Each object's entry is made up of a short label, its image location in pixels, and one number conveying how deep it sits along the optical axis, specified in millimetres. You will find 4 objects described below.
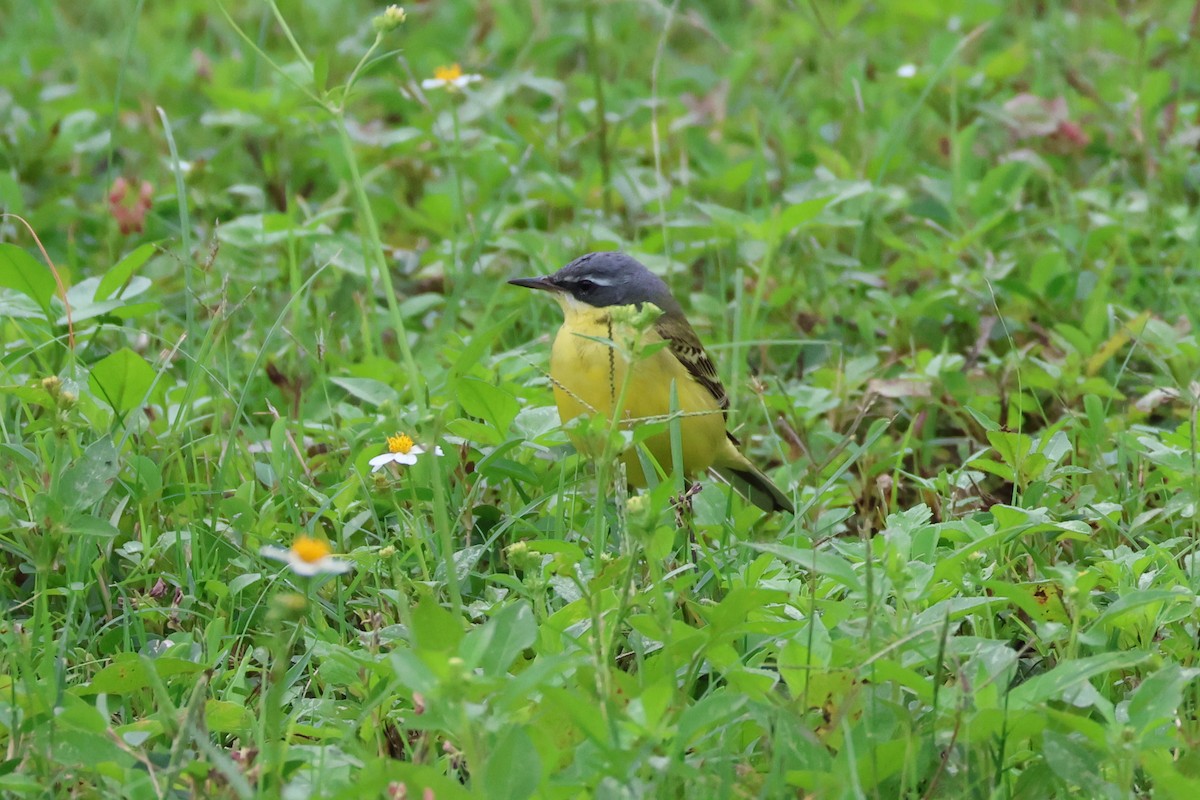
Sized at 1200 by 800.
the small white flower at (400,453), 7139
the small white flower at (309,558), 4961
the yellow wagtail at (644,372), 9633
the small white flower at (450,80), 13039
